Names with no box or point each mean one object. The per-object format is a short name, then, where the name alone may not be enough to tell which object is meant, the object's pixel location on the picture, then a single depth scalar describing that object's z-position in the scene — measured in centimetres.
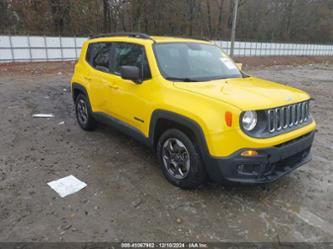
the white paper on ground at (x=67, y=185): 312
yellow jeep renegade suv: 259
